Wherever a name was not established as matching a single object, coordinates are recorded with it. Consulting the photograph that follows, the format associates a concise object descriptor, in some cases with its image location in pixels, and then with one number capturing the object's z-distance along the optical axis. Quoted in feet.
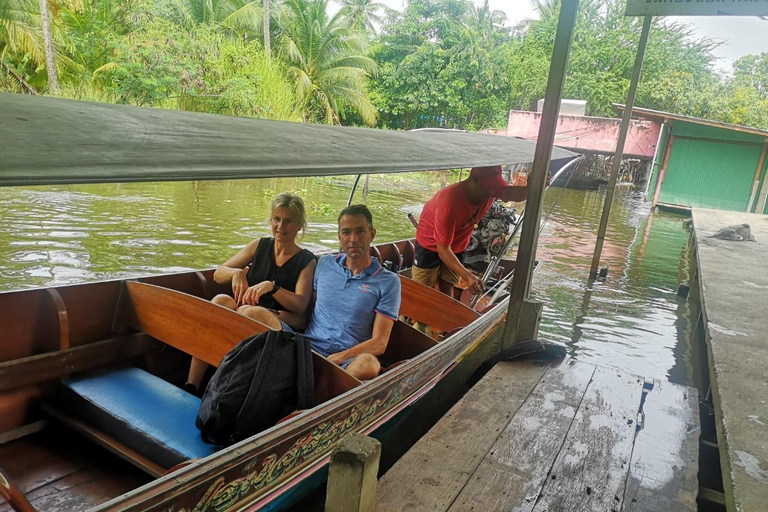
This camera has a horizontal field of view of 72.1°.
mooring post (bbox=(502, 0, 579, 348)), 10.53
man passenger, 9.86
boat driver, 14.24
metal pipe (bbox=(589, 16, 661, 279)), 24.47
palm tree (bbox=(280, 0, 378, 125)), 58.54
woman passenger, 10.51
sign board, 11.93
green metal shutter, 51.83
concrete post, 5.55
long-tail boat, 5.43
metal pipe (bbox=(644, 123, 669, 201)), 53.41
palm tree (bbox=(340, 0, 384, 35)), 76.64
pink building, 61.11
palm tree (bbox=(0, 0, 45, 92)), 40.14
